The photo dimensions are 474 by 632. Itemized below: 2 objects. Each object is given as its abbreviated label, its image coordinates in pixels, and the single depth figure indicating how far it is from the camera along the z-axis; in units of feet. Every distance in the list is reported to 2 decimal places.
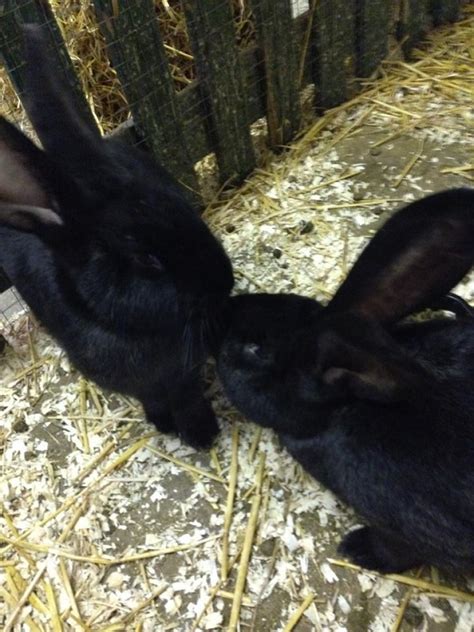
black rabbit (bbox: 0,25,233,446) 1.58
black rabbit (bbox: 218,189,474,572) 1.41
